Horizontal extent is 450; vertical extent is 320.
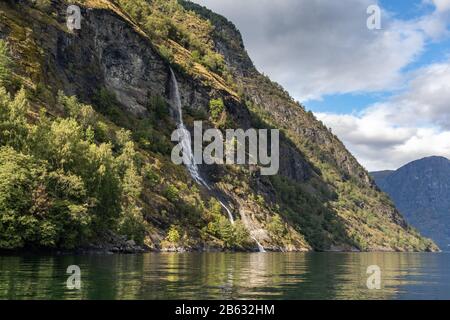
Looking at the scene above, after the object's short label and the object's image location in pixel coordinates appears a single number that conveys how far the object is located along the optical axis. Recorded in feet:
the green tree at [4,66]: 337.31
